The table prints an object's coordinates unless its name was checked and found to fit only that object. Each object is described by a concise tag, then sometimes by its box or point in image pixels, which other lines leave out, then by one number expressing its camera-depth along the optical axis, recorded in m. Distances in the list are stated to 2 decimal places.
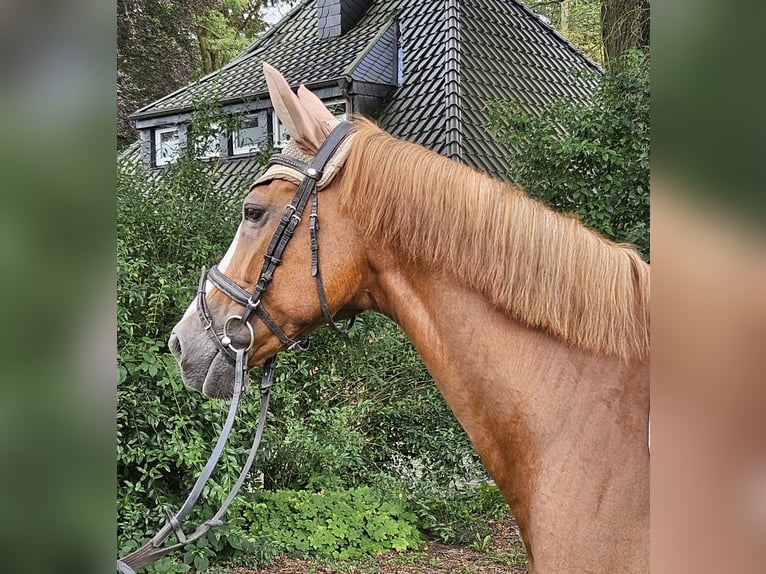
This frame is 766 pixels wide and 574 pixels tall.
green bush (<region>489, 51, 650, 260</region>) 4.59
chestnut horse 1.51
